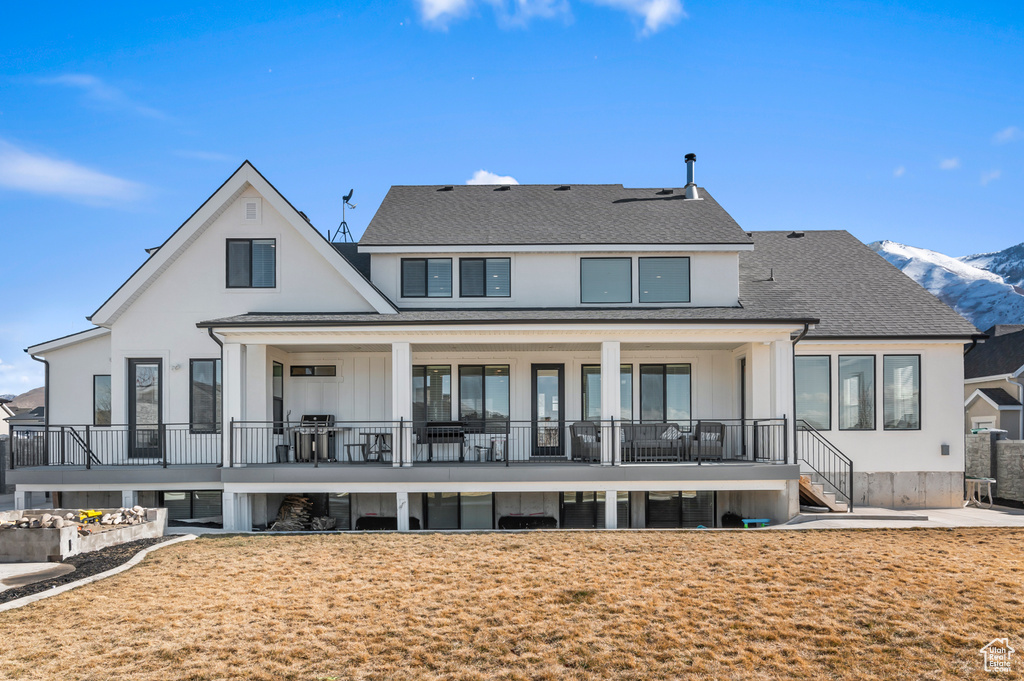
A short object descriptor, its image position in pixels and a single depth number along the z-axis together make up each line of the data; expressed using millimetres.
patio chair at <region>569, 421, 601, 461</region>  13820
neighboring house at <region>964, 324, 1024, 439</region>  23531
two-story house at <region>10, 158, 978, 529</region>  13297
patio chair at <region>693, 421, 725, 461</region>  14083
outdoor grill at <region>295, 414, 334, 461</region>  14273
